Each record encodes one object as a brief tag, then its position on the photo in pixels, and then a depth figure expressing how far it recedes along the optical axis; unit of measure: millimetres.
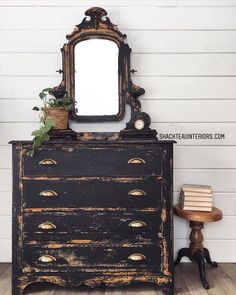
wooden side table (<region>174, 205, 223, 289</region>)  2461
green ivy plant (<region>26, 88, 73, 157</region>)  2254
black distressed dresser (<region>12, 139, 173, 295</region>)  2289
